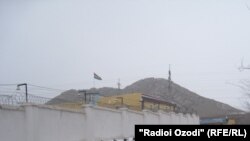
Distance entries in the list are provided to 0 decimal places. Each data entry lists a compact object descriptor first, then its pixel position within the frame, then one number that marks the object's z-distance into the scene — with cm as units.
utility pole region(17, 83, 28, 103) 1865
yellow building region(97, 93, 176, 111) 4419
